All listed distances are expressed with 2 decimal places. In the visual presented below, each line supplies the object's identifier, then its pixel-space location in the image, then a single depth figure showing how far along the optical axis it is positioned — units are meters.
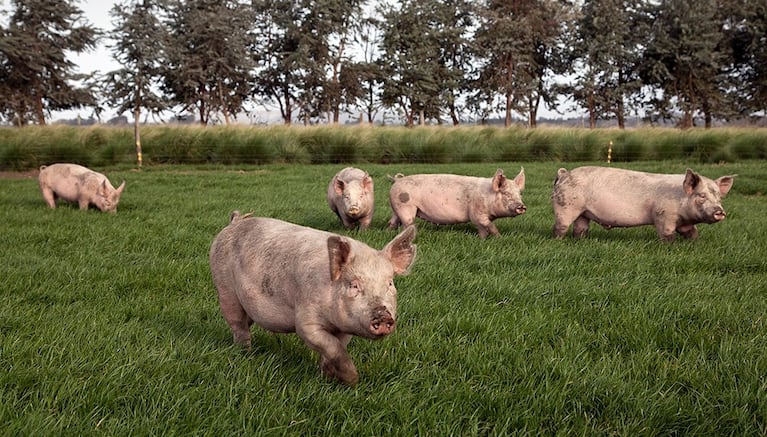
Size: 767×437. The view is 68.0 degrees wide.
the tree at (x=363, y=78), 38.25
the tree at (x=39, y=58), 30.27
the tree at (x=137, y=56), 31.53
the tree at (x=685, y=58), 35.84
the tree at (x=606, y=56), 36.38
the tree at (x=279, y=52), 37.31
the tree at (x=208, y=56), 34.16
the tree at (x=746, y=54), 36.94
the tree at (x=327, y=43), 36.84
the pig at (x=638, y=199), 5.89
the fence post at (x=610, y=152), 18.07
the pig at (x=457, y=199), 6.34
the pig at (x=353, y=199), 6.84
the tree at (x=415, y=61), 37.38
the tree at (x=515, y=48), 36.44
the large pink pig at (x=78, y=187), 8.44
